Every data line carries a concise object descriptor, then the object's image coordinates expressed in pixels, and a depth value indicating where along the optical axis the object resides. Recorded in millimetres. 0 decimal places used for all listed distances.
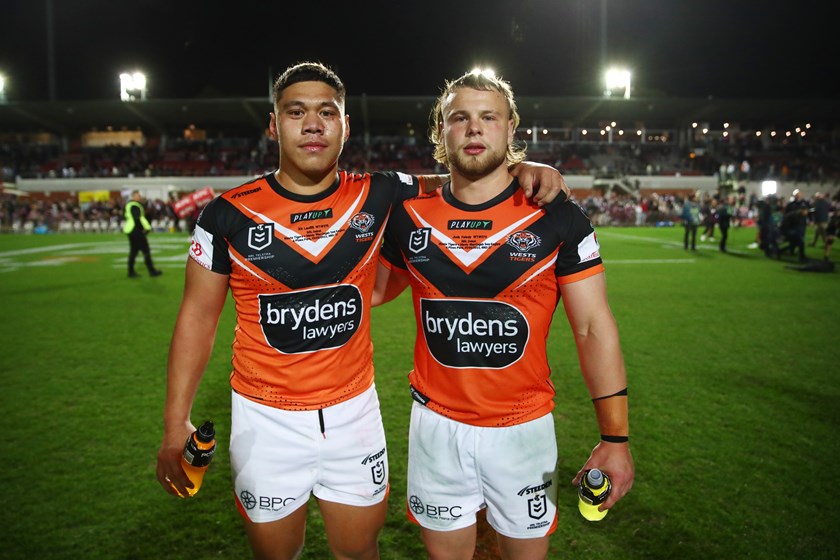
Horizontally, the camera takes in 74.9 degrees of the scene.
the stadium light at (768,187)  37606
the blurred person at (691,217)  17188
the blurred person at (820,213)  15773
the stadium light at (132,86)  45562
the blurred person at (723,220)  17955
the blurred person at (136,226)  12578
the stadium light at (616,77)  45938
